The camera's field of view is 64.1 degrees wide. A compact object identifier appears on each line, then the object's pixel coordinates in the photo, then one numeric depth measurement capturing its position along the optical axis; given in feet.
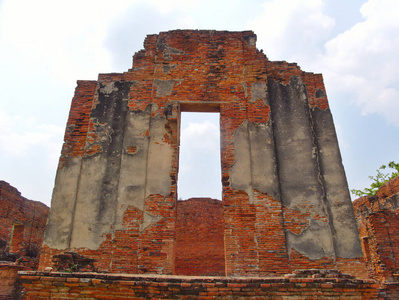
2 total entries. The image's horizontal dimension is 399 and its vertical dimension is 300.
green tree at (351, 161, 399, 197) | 63.26
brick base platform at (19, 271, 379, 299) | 11.52
